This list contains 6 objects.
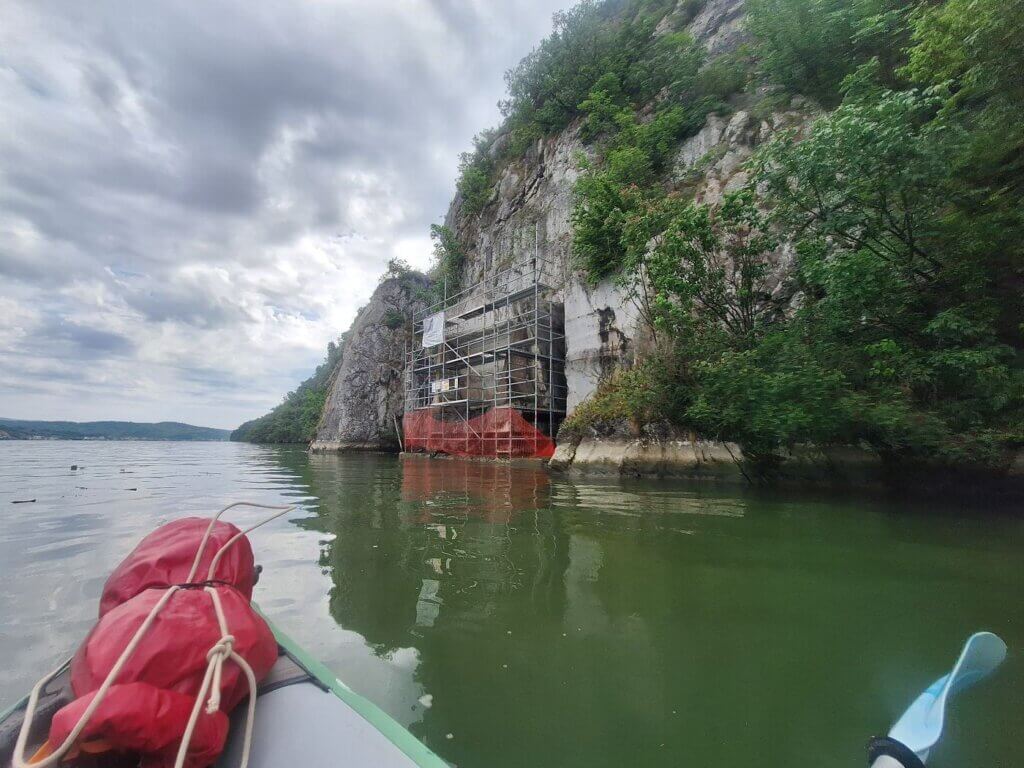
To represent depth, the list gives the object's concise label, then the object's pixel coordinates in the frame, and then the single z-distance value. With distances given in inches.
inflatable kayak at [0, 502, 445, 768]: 32.9
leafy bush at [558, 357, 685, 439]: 351.9
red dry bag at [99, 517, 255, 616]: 50.8
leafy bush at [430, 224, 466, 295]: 953.5
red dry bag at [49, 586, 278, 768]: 32.4
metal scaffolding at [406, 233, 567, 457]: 645.9
